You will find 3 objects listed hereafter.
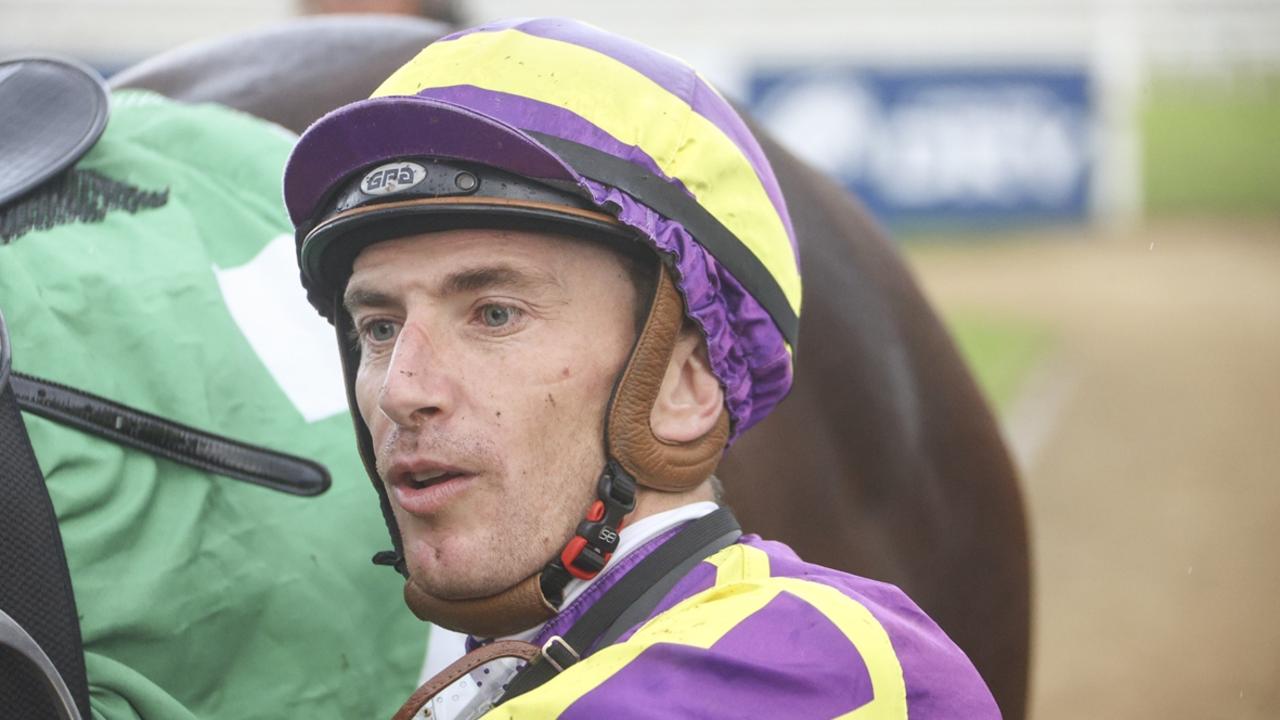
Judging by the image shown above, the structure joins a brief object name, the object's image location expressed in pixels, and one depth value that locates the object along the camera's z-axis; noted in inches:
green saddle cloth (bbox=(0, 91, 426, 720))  154.1
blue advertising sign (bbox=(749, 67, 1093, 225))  1191.6
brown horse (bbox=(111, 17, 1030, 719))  220.8
